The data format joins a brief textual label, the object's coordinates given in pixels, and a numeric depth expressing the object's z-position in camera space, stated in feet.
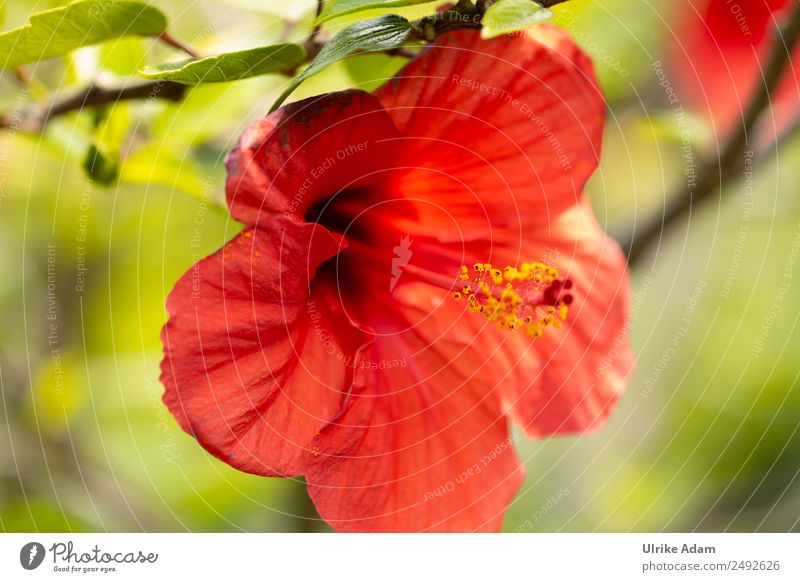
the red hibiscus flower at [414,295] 1.49
